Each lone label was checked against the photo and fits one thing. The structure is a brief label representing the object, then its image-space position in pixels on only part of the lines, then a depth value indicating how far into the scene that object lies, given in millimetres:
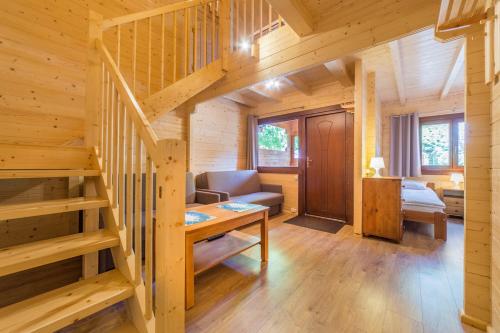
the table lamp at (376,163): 3031
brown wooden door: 3736
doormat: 3314
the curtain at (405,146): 4566
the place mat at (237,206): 2130
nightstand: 3819
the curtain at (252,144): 4762
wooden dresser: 2699
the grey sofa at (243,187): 3674
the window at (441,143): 4320
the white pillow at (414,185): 3985
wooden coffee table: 1530
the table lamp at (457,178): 4047
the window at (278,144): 5413
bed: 2807
